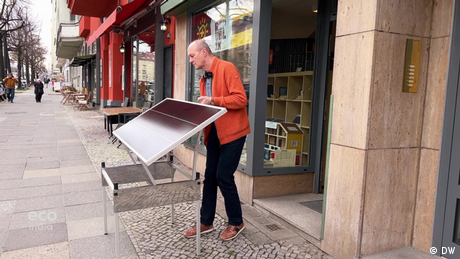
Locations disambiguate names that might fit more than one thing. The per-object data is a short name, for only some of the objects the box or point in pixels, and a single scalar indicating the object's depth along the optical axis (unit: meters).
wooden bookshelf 4.86
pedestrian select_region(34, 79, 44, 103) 23.91
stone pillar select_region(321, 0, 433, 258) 2.74
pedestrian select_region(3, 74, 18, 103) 21.80
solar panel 2.51
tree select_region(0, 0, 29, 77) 27.09
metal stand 2.72
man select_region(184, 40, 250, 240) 3.10
